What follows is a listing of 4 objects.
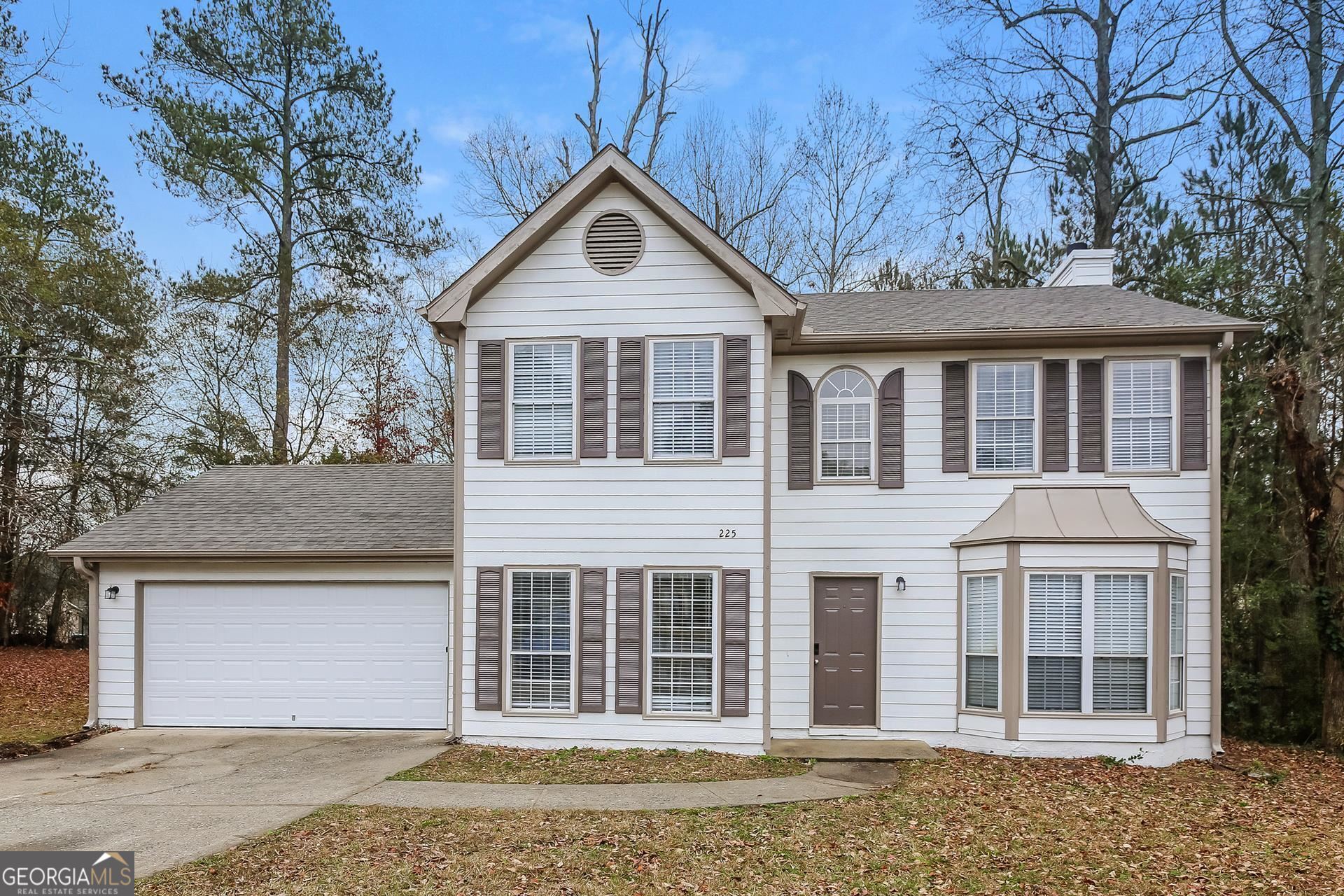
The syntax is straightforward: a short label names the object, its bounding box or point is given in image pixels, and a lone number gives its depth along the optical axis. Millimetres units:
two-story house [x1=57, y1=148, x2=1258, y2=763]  9898
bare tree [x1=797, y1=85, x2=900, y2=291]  21047
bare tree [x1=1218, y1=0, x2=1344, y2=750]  10867
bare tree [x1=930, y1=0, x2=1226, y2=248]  17734
